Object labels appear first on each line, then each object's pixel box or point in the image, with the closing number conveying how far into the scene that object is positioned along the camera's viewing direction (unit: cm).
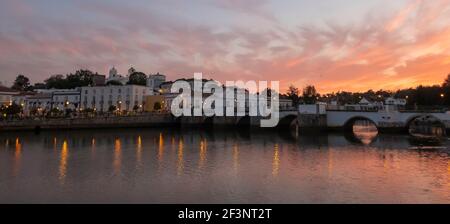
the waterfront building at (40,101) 8462
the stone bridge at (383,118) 4675
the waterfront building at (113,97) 8125
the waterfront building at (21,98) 8194
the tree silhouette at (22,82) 12314
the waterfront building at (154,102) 7975
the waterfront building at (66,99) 8625
